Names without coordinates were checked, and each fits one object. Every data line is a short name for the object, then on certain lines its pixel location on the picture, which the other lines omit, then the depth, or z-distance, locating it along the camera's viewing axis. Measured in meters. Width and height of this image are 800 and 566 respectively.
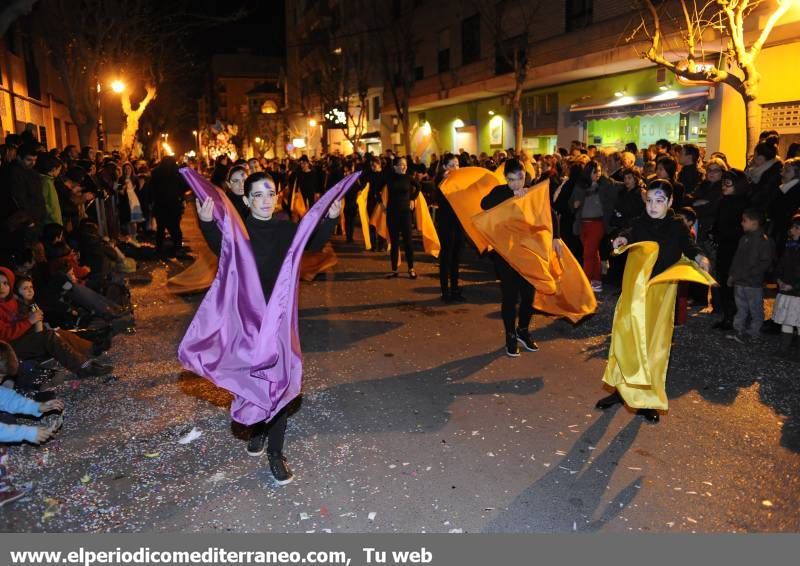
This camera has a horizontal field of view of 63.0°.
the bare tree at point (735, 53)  10.30
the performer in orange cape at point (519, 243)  6.97
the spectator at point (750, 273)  7.17
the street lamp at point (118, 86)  24.45
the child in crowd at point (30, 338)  5.95
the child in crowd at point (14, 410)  4.21
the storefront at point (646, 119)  15.57
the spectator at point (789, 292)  6.60
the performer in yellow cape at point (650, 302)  4.93
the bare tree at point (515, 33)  20.53
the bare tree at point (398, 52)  31.17
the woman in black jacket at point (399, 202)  10.73
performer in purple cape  4.14
